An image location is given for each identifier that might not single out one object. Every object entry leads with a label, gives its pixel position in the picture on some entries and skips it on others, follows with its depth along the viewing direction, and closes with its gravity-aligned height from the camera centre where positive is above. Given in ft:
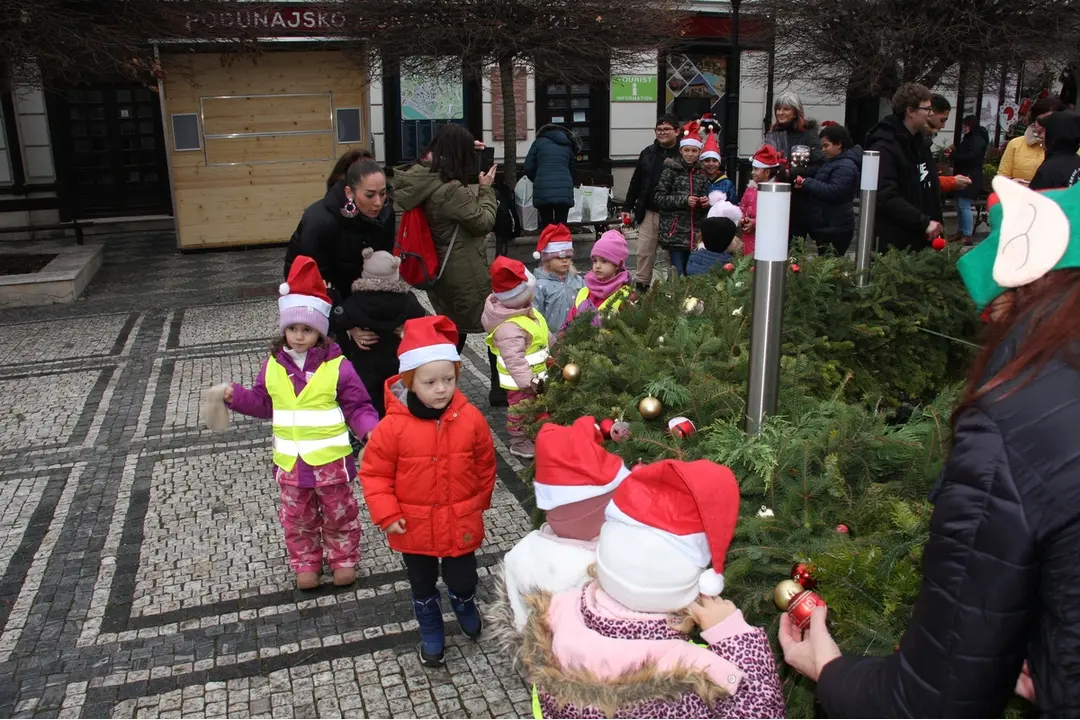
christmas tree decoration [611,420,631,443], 10.11 -3.25
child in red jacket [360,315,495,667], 11.41 -4.07
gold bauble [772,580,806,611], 6.90 -3.40
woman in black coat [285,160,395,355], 17.12 -1.79
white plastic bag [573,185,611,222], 43.78 -3.59
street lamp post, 43.45 +0.57
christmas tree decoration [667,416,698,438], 9.93 -3.16
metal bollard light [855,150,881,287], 15.48 -1.57
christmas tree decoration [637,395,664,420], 10.23 -3.02
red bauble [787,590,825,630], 6.57 -3.34
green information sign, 57.88 +2.11
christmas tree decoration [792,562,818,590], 7.14 -3.39
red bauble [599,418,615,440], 10.39 -3.28
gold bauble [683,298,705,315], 13.91 -2.68
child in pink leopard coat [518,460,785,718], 6.72 -3.64
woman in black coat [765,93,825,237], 24.56 -0.57
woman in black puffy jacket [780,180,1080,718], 4.15 -1.79
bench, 46.29 -3.96
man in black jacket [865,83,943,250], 20.07 -1.14
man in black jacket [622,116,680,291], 27.76 -2.00
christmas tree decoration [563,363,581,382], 12.26 -3.17
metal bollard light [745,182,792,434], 9.07 -1.67
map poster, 52.49 +1.47
